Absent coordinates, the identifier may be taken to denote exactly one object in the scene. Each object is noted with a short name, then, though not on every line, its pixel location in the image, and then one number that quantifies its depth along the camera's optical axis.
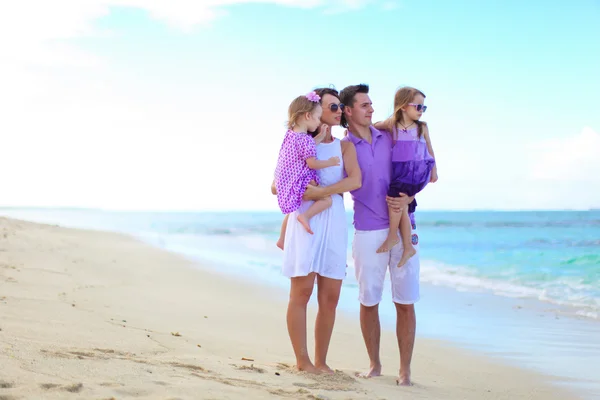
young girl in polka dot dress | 3.65
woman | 3.68
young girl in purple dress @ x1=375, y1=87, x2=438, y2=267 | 3.91
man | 3.98
